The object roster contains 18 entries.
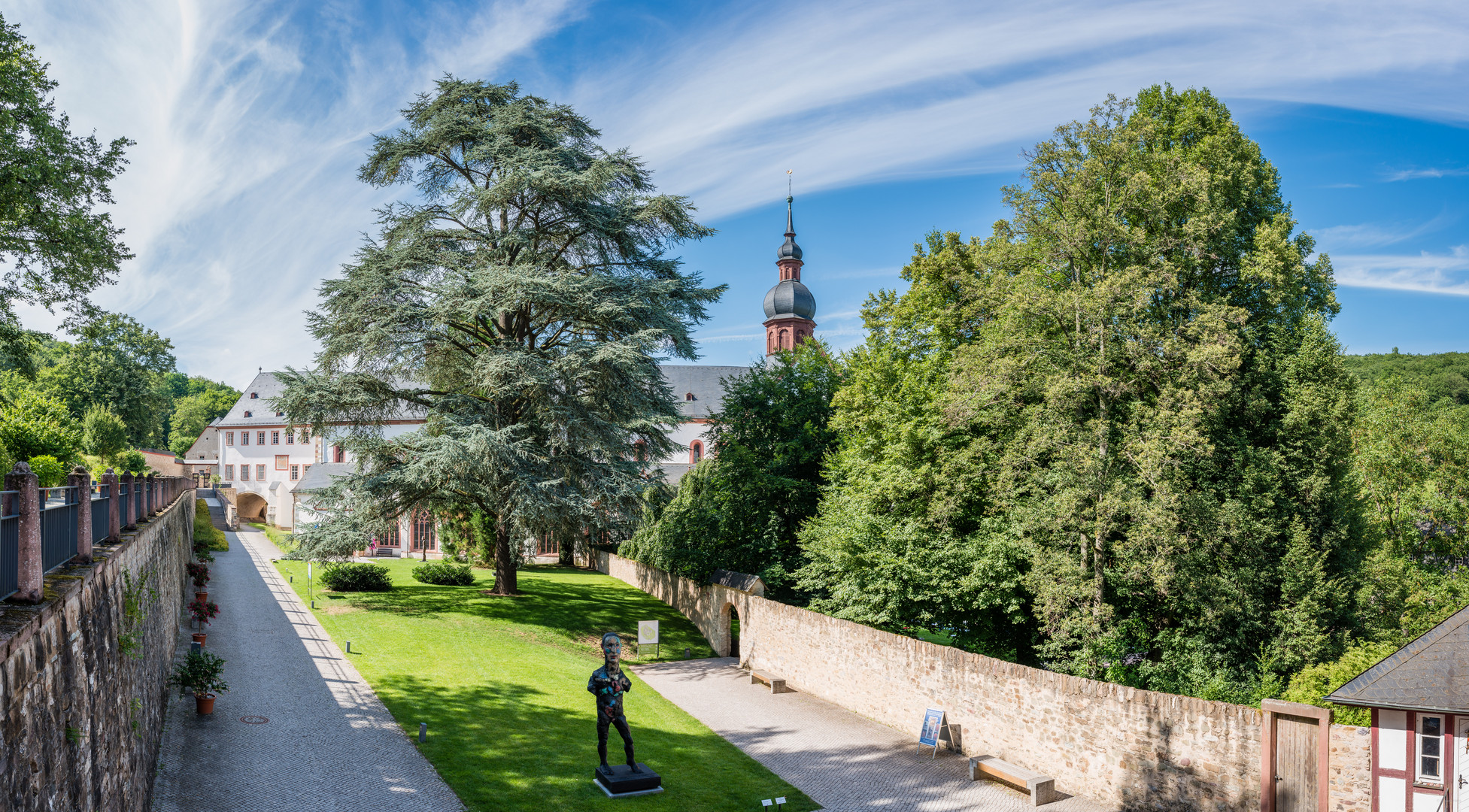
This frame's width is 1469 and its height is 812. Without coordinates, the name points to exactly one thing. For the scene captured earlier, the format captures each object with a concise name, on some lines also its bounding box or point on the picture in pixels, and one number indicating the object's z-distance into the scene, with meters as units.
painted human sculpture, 12.86
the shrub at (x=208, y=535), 35.66
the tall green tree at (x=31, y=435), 20.16
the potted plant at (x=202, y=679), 14.28
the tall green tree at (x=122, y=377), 50.41
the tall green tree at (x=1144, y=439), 16.91
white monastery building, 56.72
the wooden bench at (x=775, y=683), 20.81
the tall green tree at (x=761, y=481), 27.12
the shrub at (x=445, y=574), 29.28
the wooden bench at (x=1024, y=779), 13.60
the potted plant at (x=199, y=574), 23.55
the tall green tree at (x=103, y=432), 44.69
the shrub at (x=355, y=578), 26.25
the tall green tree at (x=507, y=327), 23.16
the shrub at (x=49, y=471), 15.76
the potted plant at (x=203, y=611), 18.59
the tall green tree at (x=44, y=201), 17.11
